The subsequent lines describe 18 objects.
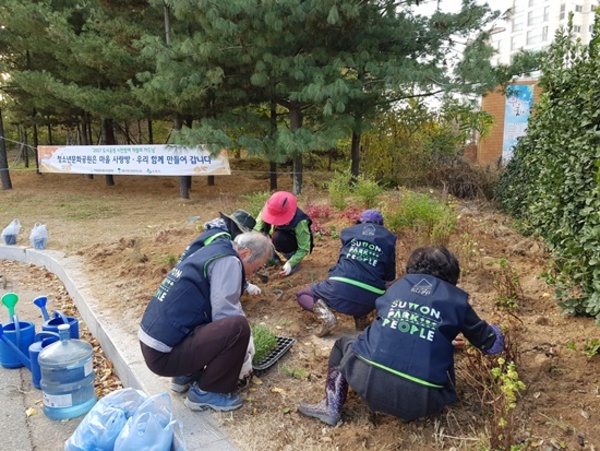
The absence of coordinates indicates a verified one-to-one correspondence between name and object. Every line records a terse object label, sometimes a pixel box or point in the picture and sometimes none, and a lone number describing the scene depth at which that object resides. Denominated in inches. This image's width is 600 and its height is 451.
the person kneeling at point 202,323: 94.3
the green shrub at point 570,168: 109.7
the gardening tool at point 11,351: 129.0
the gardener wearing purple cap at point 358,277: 126.4
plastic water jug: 105.9
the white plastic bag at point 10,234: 273.0
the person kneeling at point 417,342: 80.4
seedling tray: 112.5
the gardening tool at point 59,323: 127.2
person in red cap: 167.5
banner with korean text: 406.1
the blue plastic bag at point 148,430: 74.8
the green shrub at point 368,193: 235.5
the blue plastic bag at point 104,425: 78.9
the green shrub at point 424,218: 182.2
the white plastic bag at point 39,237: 258.8
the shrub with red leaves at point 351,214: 224.5
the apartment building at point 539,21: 2289.6
